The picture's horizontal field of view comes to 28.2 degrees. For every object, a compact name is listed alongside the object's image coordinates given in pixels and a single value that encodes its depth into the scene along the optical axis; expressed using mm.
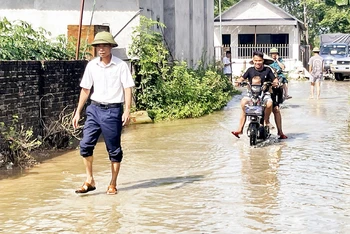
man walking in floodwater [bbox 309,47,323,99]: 22531
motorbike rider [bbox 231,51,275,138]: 12117
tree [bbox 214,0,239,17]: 58103
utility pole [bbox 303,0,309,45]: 58831
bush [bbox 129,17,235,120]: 16469
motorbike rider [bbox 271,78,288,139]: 12938
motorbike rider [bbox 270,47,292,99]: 16862
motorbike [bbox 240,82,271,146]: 11844
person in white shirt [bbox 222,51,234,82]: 27031
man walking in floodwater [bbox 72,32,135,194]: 8102
